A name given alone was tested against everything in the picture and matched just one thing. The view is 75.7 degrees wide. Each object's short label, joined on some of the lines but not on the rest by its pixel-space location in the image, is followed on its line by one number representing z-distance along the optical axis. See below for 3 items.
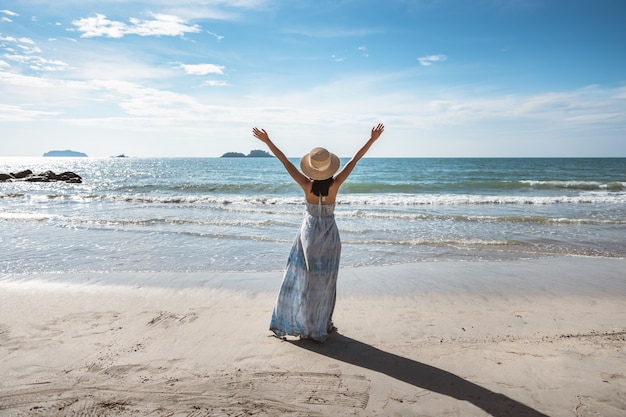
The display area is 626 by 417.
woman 3.94
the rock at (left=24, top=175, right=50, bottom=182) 31.45
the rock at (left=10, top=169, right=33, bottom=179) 32.31
